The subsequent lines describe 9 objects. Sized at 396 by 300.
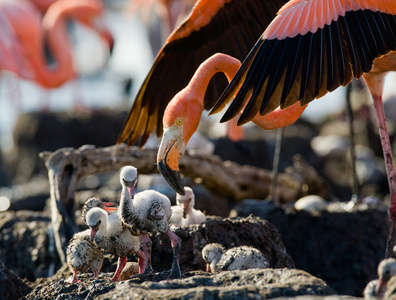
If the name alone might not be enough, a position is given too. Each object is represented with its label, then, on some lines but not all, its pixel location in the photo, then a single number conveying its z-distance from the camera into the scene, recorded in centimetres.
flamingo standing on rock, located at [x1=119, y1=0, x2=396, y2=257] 898
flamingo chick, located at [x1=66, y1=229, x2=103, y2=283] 963
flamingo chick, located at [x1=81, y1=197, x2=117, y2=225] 1024
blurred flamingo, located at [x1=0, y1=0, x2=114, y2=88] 2933
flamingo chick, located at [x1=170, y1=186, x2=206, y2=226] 1122
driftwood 1271
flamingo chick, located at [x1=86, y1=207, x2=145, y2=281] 950
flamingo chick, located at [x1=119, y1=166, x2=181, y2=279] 906
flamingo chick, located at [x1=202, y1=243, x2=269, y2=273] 945
